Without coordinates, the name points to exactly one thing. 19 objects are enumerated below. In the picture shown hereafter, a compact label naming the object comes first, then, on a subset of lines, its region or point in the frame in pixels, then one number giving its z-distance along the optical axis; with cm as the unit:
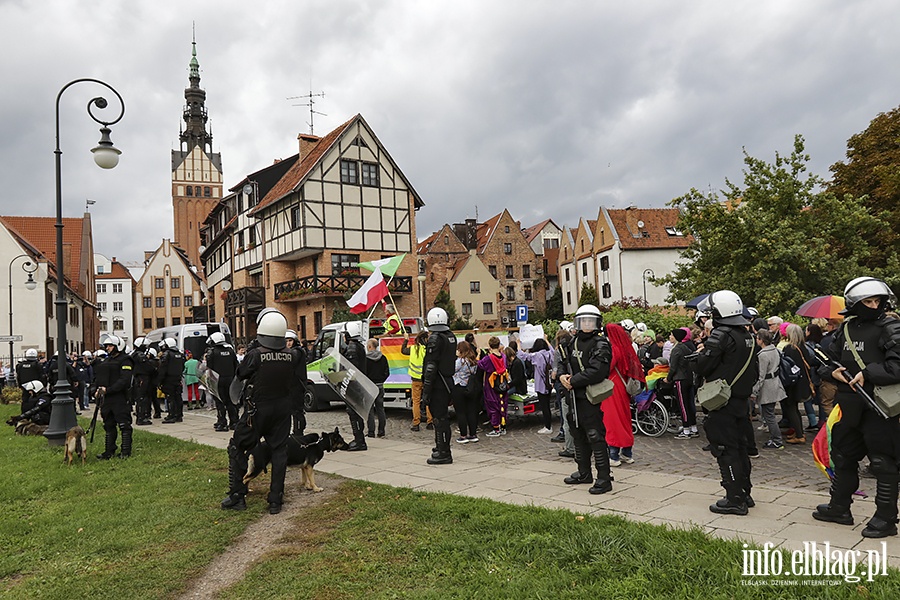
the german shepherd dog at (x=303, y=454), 704
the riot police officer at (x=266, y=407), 682
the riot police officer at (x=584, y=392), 676
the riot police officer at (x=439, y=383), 883
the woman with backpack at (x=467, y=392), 1108
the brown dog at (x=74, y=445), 1004
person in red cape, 823
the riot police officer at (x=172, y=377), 1576
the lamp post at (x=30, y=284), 3012
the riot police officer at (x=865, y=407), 487
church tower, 8912
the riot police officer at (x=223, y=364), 1305
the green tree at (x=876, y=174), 2489
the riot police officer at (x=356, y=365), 1044
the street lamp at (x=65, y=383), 1218
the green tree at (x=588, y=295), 5338
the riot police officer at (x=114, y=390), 1020
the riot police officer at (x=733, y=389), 574
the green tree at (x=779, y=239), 2138
